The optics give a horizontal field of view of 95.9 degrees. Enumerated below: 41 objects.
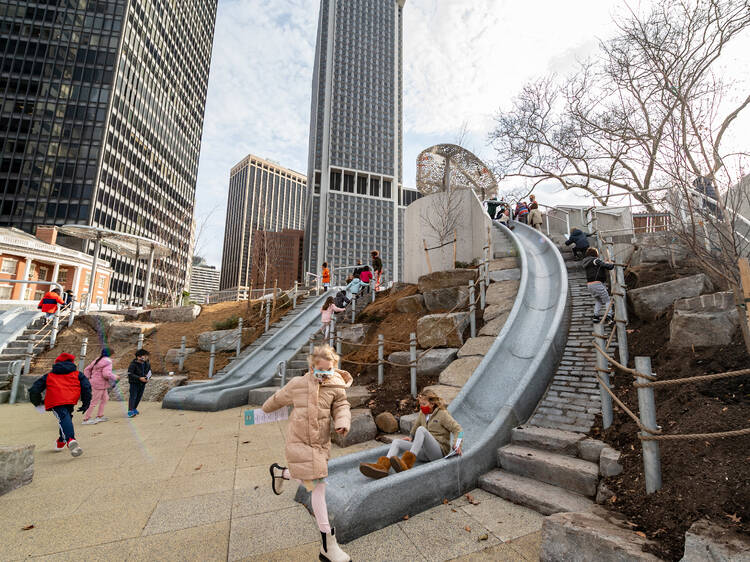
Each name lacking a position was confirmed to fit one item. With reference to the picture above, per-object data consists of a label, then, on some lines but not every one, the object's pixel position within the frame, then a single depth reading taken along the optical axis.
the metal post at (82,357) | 10.37
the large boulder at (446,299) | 9.37
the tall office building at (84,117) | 56.88
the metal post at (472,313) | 7.74
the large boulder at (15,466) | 3.79
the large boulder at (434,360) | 7.19
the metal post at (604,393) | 4.24
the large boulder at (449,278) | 10.04
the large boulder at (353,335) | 10.35
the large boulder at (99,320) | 15.20
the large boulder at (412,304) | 10.30
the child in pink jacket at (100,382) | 7.56
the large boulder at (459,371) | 6.19
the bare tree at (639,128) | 5.16
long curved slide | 3.16
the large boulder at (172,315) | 17.53
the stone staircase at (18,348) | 10.52
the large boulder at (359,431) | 5.53
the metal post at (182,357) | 11.98
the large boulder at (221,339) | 13.77
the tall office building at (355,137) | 125.38
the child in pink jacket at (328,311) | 11.09
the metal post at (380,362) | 7.47
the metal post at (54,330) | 13.38
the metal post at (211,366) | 11.16
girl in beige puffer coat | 2.79
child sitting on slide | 3.71
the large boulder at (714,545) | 1.85
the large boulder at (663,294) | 5.66
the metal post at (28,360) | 10.95
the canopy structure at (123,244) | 19.03
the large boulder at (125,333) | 14.94
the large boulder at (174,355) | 12.98
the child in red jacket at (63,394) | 5.27
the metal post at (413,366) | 6.62
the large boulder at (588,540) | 2.23
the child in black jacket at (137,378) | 7.98
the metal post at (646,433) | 2.94
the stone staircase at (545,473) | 3.35
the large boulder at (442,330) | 7.82
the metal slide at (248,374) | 8.45
